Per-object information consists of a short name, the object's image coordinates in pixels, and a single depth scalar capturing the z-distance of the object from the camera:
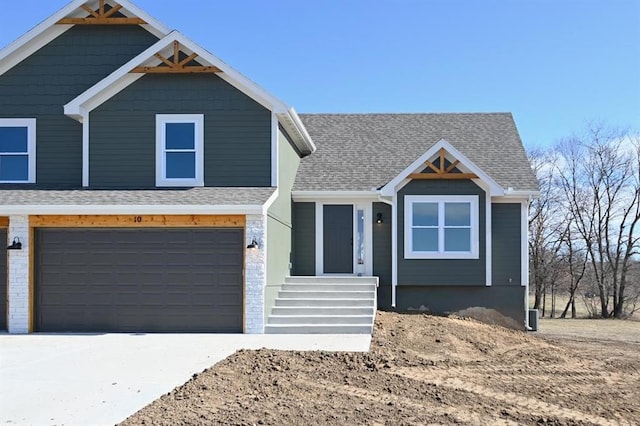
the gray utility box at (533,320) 17.81
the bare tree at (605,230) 30.58
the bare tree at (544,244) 33.03
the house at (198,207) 14.17
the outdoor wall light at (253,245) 13.77
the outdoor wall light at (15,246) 14.09
